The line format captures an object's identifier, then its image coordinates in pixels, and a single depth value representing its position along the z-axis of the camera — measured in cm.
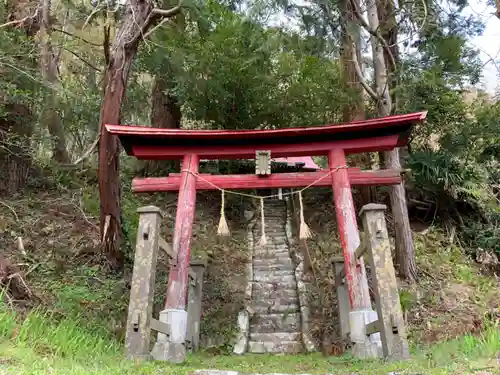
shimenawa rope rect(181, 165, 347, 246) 624
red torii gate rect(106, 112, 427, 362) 642
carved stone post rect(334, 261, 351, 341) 693
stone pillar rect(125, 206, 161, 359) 484
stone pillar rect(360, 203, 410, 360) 471
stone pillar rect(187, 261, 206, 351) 700
